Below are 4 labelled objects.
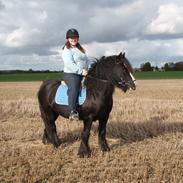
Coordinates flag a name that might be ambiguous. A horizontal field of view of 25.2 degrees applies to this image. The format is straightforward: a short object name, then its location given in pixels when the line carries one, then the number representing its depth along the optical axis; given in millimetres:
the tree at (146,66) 99388
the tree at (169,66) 103625
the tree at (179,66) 101794
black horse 8375
